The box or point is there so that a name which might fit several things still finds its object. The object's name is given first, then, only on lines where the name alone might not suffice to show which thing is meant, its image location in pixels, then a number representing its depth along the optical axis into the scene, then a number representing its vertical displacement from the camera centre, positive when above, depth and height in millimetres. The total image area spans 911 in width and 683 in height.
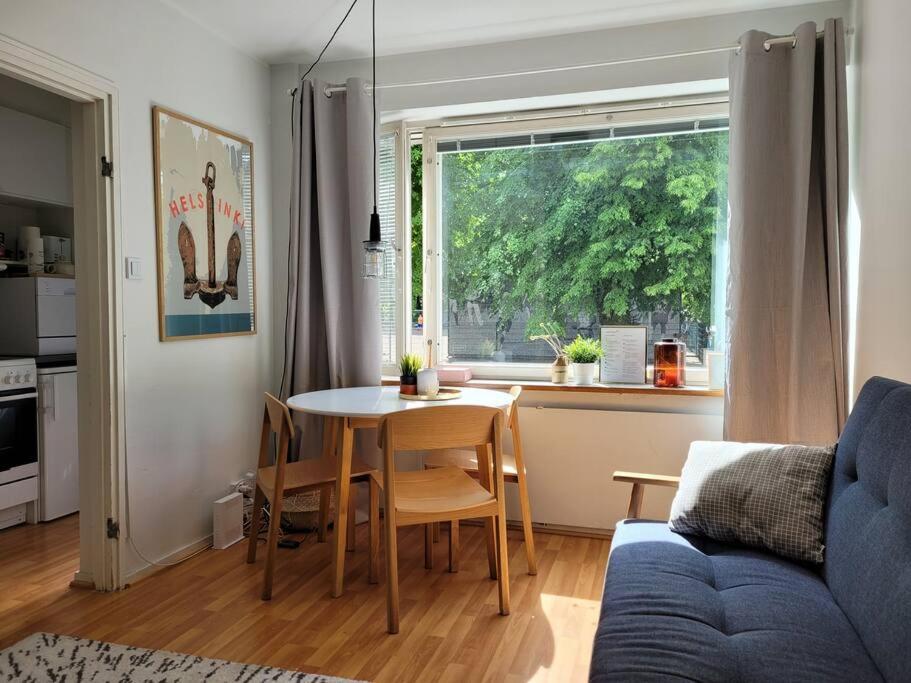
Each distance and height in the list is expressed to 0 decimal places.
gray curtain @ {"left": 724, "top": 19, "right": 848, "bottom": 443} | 2928 +305
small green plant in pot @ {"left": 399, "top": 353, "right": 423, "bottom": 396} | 3238 -280
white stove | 3667 -664
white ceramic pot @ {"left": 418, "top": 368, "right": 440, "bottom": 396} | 3191 -310
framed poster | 3115 +398
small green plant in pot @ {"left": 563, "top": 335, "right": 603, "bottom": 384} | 3582 -219
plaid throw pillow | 1984 -539
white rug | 2168 -1104
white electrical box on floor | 3381 -995
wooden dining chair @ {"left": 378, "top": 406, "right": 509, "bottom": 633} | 2479 -634
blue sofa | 1400 -682
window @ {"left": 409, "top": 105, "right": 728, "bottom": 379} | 3557 +424
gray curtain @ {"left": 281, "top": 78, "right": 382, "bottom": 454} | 3623 +399
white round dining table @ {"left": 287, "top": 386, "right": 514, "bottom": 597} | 2766 -376
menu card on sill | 3547 -196
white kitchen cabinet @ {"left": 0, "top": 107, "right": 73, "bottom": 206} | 4043 +909
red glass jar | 3439 -243
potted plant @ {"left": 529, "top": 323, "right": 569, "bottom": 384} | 3639 -213
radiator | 3391 -693
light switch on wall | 2918 +186
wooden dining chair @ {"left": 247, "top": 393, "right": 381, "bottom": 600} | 2824 -691
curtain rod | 3000 +1187
